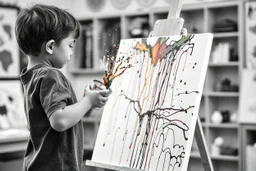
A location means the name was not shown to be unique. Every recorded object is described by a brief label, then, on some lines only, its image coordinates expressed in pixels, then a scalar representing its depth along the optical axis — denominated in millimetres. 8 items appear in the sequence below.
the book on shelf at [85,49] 4953
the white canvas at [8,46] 4172
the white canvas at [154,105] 1855
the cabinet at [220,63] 4082
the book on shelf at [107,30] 4773
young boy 1517
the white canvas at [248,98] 3773
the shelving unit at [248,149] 3777
